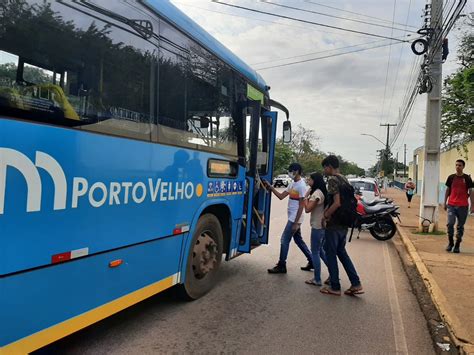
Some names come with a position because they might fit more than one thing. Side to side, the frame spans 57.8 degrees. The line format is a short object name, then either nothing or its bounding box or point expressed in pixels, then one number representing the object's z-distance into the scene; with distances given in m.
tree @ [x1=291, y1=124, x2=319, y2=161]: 96.25
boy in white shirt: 6.75
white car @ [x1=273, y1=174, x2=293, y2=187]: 43.25
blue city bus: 2.69
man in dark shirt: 5.67
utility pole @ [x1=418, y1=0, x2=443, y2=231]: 12.18
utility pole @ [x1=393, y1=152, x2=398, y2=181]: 79.75
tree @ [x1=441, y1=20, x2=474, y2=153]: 17.61
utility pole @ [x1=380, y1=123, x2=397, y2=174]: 56.51
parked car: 16.88
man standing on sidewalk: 8.69
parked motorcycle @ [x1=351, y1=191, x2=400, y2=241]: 11.32
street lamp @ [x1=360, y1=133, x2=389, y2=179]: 59.72
